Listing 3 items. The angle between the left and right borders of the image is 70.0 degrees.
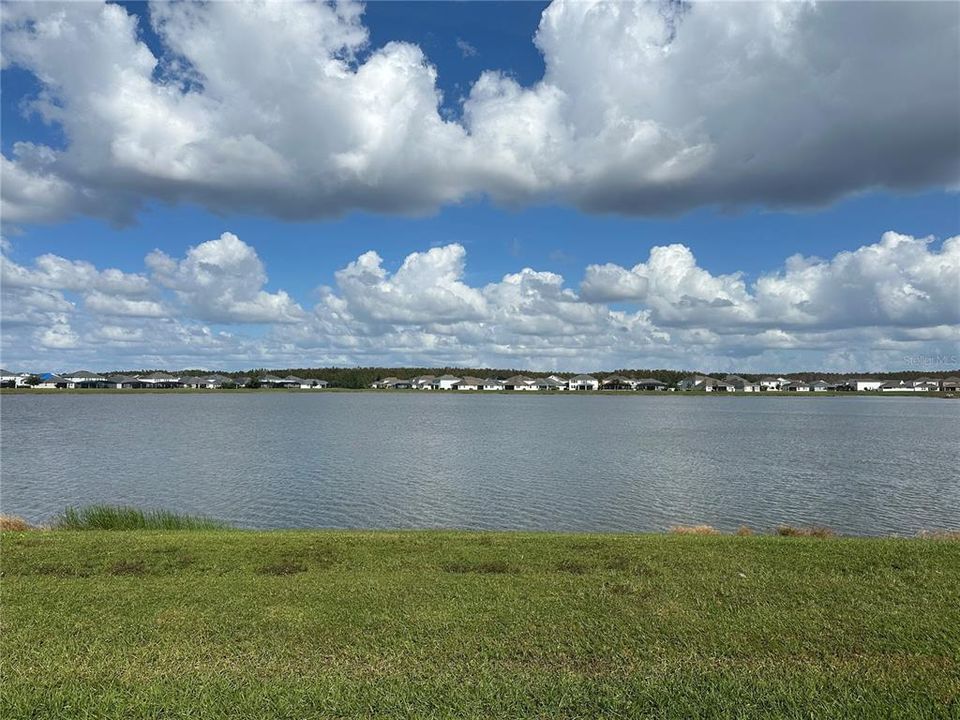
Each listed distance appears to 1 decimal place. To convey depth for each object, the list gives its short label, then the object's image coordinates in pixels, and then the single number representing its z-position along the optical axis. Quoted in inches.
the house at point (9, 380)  7709.6
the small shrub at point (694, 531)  576.4
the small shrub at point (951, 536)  511.7
